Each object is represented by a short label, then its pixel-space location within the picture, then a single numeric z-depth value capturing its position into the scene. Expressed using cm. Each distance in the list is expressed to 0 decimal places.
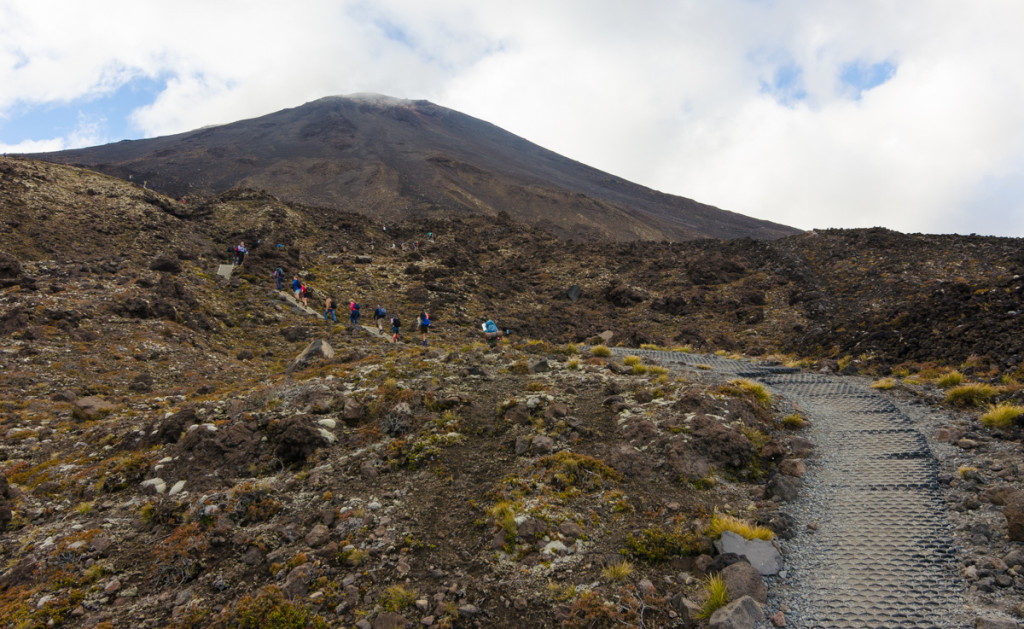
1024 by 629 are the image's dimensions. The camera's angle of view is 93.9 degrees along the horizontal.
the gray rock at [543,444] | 838
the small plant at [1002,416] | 791
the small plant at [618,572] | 559
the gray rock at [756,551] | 569
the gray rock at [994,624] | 427
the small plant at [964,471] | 689
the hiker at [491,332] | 1625
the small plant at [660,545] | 597
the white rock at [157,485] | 759
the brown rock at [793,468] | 784
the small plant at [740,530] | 610
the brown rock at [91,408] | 1073
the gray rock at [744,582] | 521
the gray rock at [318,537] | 626
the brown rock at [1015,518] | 531
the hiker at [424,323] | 2167
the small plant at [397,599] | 529
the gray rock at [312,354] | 1473
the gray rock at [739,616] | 475
